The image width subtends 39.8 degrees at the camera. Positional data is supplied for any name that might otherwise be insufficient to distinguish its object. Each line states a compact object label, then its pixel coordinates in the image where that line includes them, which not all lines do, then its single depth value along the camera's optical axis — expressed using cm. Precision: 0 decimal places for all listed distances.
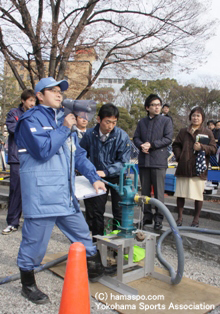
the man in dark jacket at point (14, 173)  486
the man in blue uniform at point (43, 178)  259
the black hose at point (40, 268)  301
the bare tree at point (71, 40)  1046
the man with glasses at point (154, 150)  452
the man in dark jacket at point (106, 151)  376
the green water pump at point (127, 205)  309
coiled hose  275
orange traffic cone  208
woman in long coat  473
